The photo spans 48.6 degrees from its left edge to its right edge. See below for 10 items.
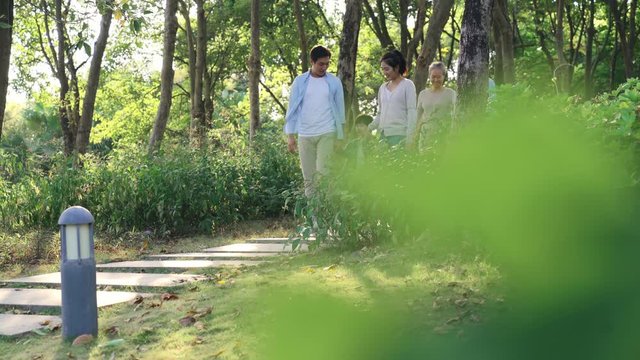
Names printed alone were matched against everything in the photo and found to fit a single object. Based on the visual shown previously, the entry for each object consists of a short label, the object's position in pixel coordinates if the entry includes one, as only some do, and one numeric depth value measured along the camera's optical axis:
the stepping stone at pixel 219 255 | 7.35
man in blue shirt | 7.87
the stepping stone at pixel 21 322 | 4.76
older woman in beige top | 7.68
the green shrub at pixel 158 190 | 10.83
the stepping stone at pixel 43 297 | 5.56
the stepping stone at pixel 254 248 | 7.50
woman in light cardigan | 7.77
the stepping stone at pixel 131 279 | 6.13
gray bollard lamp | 4.29
